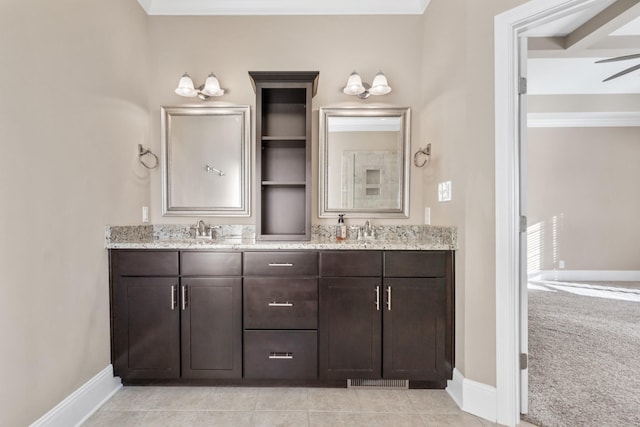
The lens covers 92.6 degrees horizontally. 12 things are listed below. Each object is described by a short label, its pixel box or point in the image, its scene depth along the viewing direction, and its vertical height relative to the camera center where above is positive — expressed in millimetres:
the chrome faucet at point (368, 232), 2410 -151
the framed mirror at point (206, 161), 2473 +425
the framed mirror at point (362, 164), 2473 +398
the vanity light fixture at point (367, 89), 2328 +975
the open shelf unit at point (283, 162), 2432 +414
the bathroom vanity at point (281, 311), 1934 -622
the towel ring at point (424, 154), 2307 +444
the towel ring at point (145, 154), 2338 +454
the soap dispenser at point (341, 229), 2402 -126
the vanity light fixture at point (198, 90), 2348 +970
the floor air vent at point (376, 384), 2006 -1124
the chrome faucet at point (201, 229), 2414 -125
